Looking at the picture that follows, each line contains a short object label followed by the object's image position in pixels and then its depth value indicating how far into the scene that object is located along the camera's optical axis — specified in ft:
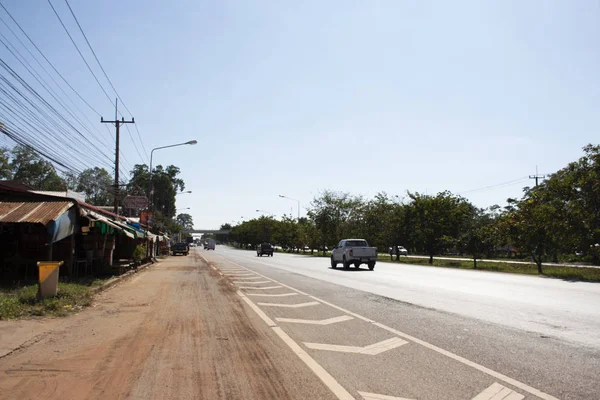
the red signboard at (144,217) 133.24
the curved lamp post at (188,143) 112.21
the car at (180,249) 200.95
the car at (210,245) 351.56
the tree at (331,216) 217.77
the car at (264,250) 198.36
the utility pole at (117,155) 94.84
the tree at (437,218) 141.69
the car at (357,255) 98.22
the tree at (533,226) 88.80
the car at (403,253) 238.39
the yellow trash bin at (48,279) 36.55
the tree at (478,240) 110.22
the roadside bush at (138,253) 92.17
